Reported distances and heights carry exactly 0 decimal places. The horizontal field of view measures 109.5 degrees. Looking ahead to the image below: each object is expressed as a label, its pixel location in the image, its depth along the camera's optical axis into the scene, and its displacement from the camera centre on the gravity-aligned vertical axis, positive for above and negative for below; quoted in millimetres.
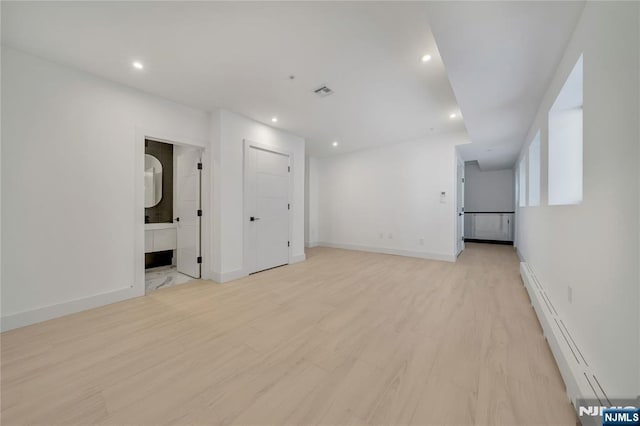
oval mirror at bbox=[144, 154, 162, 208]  4160 +573
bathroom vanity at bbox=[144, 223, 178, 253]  3738 -444
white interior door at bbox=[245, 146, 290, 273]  3838 +71
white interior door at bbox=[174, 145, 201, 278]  3652 +42
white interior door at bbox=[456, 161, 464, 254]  5164 +157
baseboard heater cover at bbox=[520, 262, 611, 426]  1135 -867
